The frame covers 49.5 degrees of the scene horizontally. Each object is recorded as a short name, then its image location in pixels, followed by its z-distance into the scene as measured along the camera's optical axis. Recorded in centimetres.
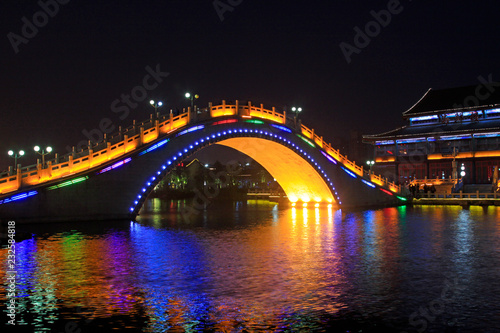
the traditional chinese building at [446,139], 5922
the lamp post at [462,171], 6009
